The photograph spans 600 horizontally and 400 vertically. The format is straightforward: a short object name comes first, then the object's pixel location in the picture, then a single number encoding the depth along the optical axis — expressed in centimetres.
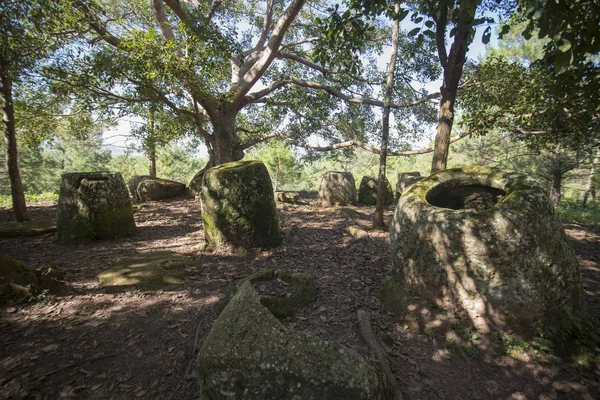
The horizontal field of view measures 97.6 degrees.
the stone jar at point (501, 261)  321
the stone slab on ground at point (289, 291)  367
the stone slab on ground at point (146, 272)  416
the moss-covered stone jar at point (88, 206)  586
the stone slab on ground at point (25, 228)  616
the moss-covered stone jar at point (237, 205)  545
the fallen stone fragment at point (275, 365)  212
